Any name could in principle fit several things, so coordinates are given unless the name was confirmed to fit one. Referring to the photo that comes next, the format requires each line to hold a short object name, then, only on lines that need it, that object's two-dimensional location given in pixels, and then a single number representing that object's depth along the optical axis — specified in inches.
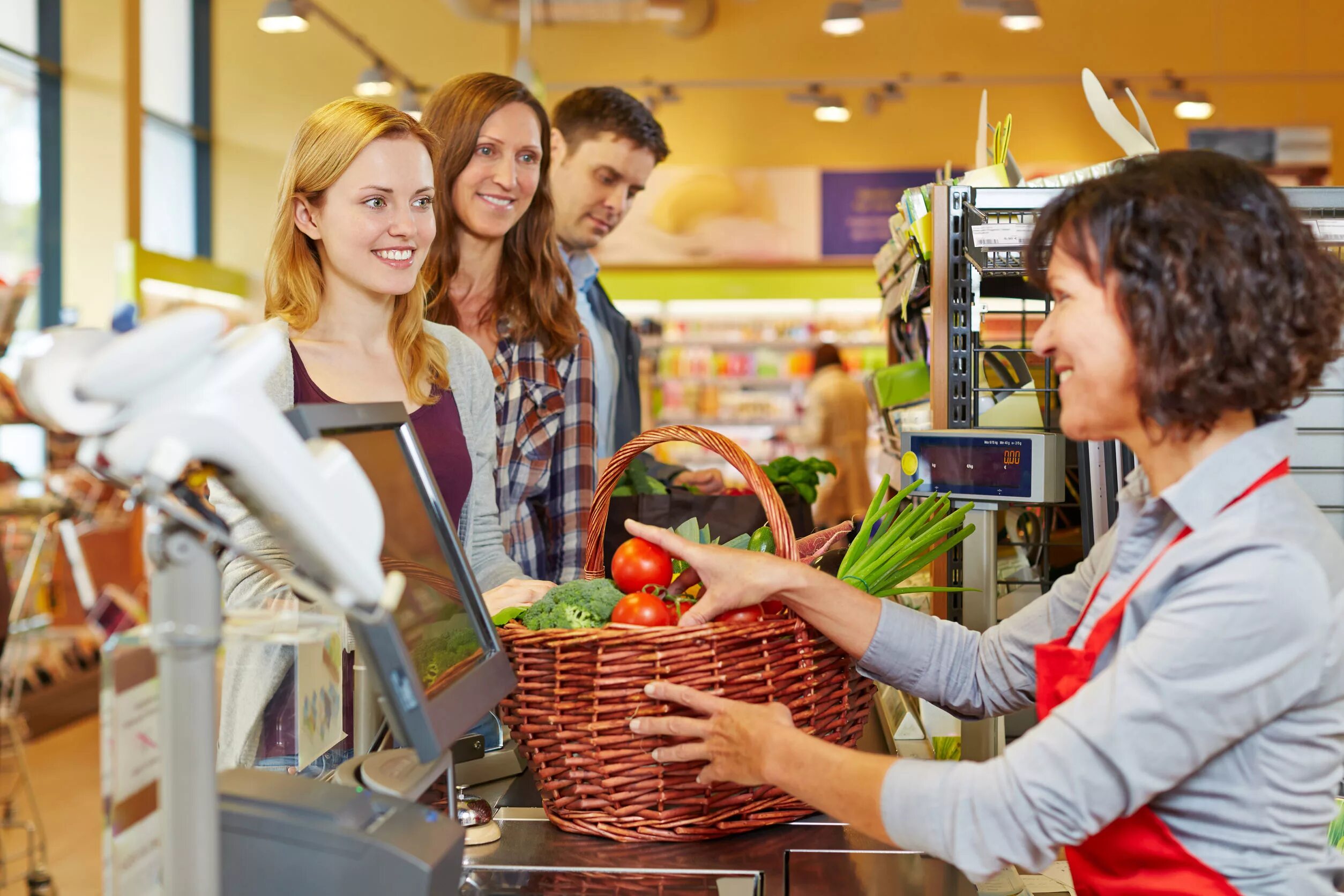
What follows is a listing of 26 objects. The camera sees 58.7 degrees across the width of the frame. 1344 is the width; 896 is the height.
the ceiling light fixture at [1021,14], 330.0
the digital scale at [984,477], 72.2
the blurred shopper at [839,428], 339.0
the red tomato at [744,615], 52.4
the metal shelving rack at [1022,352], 72.4
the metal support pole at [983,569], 73.9
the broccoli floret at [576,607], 51.8
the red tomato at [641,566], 55.5
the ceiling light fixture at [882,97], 418.6
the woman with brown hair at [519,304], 94.3
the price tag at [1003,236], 73.5
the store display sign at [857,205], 422.6
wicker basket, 48.8
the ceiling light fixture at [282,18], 321.4
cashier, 39.0
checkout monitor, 37.4
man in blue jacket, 118.9
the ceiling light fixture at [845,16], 332.8
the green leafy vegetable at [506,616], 55.4
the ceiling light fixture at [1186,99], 404.8
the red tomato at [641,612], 51.3
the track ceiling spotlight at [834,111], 412.2
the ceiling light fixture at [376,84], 394.0
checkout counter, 47.9
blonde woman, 70.5
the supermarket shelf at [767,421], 419.5
